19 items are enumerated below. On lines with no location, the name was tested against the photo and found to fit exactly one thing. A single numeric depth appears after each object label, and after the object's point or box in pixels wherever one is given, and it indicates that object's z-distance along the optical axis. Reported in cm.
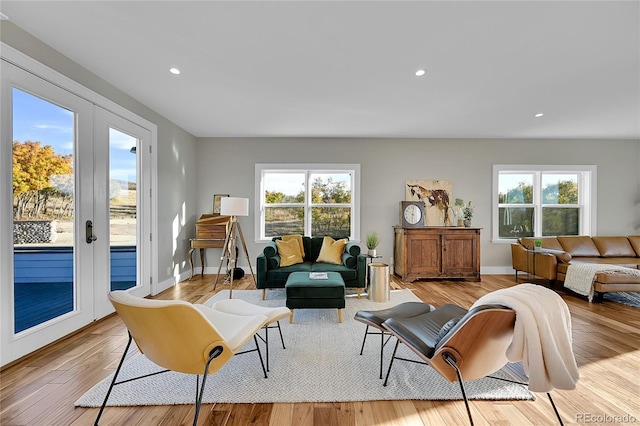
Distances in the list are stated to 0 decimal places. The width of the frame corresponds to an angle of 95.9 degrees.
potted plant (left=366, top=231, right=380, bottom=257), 467
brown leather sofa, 441
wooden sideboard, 506
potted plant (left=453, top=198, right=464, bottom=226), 534
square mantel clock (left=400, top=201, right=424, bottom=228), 550
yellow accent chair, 144
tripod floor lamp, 431
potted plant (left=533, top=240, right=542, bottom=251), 473
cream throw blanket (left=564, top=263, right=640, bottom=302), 383
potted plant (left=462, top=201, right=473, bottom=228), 535
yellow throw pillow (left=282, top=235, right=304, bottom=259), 452
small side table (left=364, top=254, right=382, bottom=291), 397
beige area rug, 187
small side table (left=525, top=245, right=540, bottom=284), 472
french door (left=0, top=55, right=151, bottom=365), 226
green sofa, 389
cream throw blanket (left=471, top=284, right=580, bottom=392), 131
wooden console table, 495
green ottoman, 301
